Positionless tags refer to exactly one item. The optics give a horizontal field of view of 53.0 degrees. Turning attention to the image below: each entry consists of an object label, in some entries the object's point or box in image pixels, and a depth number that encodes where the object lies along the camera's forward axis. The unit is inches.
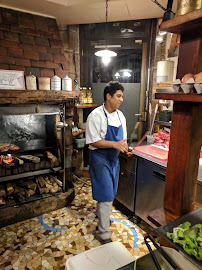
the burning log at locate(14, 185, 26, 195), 131.4
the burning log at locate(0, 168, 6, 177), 120.1
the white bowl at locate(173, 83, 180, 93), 42.9
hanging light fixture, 122.3
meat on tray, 130.7
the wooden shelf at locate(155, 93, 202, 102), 37.7
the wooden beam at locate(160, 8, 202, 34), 37.2
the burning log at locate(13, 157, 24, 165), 126.2
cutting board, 111.7
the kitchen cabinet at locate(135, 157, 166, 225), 104.9
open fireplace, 123.3
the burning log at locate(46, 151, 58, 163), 137.6
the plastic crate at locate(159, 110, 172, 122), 125.3
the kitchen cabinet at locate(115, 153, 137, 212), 121.5
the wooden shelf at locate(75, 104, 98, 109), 163.6
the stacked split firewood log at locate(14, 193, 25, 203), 129.3
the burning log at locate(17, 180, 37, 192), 135.9
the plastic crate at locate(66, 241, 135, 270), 62.5
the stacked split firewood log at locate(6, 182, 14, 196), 127.9
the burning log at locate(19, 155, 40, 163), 131.0
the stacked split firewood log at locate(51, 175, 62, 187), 145.2
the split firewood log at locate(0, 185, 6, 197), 124.4
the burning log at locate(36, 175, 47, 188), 139.7
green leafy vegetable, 34.3
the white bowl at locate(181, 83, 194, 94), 39.2
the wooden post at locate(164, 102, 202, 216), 45.4
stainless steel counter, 96.8
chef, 101.1
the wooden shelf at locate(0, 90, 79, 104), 111.1
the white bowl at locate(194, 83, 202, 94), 36.7
